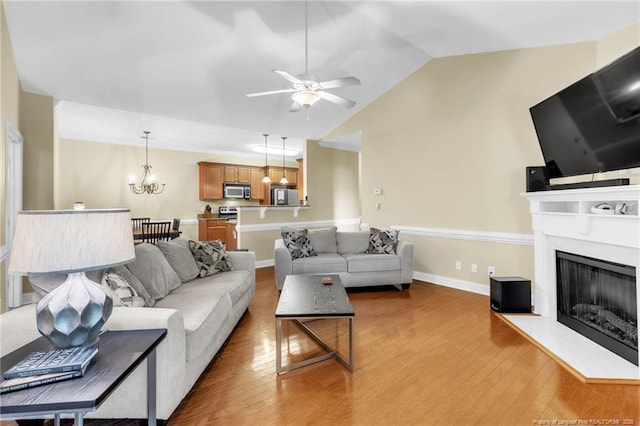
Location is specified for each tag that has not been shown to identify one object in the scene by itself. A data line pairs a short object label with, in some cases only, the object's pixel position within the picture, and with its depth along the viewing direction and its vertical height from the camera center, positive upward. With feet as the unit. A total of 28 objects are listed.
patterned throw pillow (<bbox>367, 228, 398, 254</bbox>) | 14.15 -1.25
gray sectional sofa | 5.32 -2.19
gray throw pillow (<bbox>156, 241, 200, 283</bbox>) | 9.80 -1.43
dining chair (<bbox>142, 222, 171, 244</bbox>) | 16.40 -0.85
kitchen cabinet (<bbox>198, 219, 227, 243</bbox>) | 23.77 -0.94
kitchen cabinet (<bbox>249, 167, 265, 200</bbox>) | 27.71 +3.17
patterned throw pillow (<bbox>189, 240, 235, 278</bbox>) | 10.61 -1.47
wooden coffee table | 7.08 -2.26
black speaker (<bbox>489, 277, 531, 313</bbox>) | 10.71 -2.89
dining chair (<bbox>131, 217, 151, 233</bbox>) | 17.89 -0.44
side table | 3.29 -2.02
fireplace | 7.30 -1.99
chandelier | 22.47 +2.66
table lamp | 3.75 -0.51
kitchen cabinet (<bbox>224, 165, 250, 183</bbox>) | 26.30 +3.87
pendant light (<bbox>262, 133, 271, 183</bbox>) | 25.98 +4.00
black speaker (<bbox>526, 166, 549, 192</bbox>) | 10.19 +1.25
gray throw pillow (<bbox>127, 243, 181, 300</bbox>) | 7.98 -1.50
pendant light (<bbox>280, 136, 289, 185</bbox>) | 22.16 +3.47
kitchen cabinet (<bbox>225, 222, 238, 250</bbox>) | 24.59 -1.65
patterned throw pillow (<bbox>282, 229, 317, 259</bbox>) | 13.89 -1.28
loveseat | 13.41 -2.11
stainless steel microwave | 26.02 +2.38
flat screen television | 6.98 +2.47
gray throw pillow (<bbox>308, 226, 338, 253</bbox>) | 15.16 -1.24
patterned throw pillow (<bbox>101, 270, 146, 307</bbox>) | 6.39 -1.59
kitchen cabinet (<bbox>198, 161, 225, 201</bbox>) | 25.20 +3.16
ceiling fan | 9.07 +4.07
